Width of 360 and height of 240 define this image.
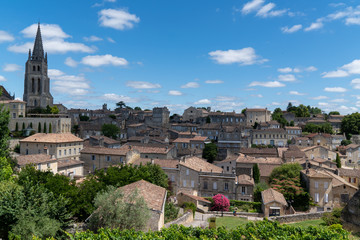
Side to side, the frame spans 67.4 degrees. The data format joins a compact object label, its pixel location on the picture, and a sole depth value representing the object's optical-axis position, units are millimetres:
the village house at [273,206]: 31406
